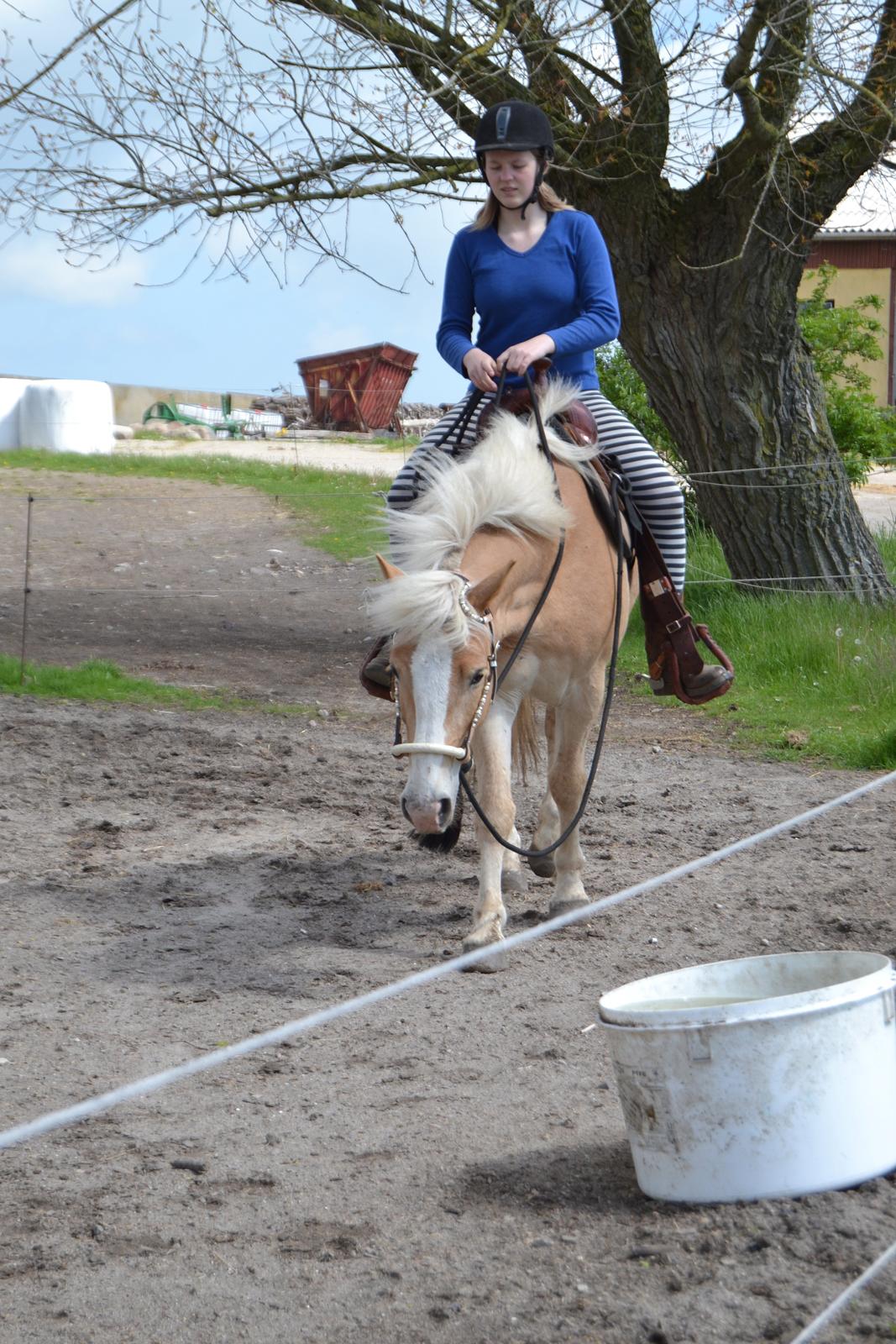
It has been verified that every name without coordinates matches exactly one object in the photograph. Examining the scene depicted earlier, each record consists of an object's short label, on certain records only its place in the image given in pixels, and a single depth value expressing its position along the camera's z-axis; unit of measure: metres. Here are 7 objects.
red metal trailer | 66.75
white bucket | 5.21
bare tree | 17.00
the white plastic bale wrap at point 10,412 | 47.53
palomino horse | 7.70
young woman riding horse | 9.30
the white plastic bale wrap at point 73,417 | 45.75
